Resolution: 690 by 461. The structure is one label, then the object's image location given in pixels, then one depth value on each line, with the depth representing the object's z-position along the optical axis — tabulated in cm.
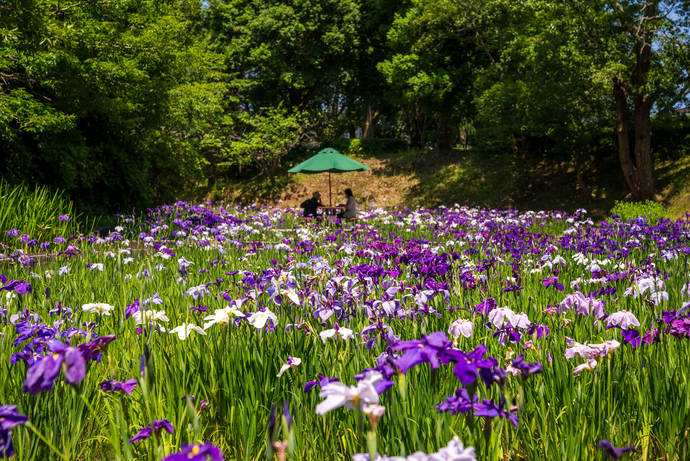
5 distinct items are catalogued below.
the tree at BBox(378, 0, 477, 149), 2002
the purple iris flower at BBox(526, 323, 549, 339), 237
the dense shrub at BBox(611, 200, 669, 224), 1104
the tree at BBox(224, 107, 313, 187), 2330
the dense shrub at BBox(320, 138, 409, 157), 2559
